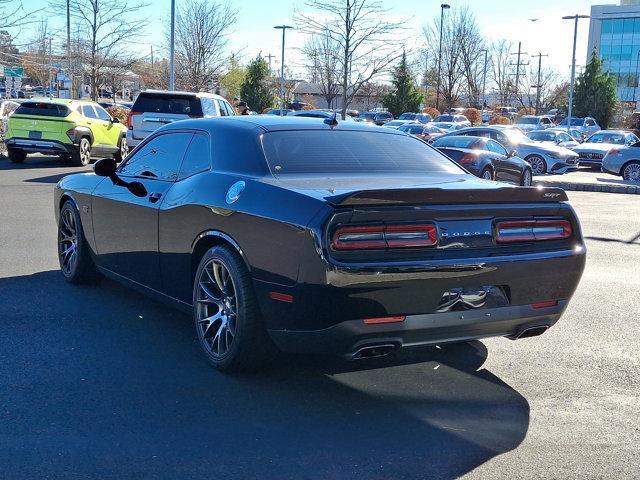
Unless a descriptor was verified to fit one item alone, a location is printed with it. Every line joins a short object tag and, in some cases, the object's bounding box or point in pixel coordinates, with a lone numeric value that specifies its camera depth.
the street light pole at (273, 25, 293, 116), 46.59
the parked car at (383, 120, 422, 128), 37.61
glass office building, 88.69
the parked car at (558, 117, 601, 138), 47.19
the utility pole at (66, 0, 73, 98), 36.34
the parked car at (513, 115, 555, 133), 41.00
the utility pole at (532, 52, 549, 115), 64.91
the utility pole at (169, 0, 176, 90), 32.28
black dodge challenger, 4.10
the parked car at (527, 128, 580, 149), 31.33
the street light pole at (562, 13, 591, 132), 38.31
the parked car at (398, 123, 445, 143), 33.20
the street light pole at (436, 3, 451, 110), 48.00
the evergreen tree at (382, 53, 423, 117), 54.22
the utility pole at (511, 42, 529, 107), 64.56
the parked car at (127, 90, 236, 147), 17.39
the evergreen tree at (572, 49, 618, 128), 55.09
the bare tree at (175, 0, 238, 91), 43.25
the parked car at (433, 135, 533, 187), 17.33
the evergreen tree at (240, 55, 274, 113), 50.69
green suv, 19.34
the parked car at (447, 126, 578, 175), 24.41
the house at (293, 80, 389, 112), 54.47
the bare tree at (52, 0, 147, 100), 35.47
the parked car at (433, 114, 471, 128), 46.43
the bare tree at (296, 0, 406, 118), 27.97
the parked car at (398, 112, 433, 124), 46.34
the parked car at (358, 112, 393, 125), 46.07
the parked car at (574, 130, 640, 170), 28.09
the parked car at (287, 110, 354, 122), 26.48
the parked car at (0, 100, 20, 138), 25.53
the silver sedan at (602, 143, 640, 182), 23.16
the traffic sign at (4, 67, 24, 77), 34.73
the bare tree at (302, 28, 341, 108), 34.53
